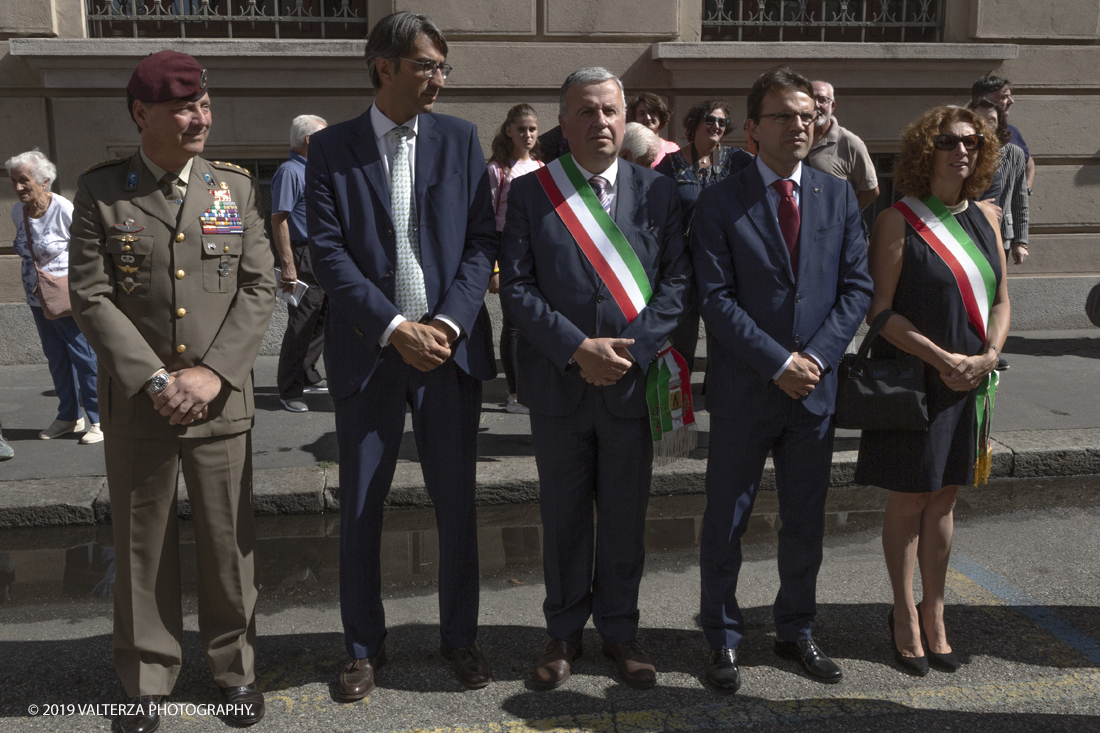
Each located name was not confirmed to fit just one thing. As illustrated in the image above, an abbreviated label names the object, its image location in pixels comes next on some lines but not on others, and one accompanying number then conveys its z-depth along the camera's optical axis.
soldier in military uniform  2.98
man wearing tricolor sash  3.23
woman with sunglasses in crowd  5.50
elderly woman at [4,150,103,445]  5.98
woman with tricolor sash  3.36
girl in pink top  6.29
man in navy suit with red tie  3.25
